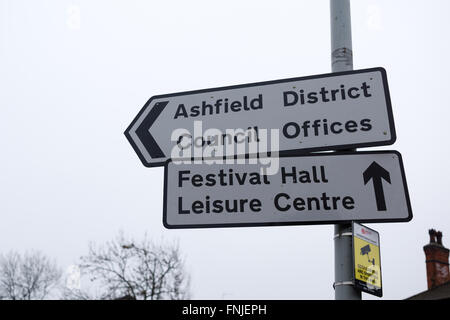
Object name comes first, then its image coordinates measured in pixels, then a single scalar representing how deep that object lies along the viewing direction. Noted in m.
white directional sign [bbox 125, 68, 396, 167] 2.68
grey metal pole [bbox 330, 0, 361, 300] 2.34
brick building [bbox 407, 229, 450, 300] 22.53
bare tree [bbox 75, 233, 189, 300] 24.80
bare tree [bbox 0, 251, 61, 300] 36.75
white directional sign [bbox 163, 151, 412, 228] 2.47
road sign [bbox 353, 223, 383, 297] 2.33
